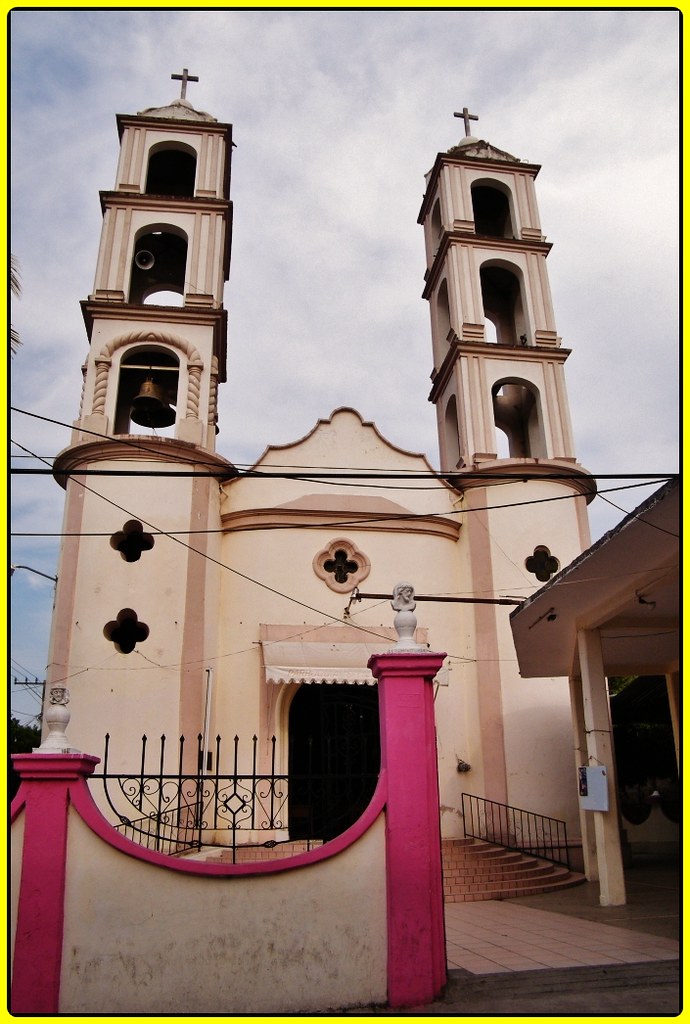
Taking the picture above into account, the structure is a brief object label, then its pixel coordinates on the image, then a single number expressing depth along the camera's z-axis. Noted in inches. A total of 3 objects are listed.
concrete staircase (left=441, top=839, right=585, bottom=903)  458.6
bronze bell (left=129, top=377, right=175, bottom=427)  585.0
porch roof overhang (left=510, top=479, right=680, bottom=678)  289.6
